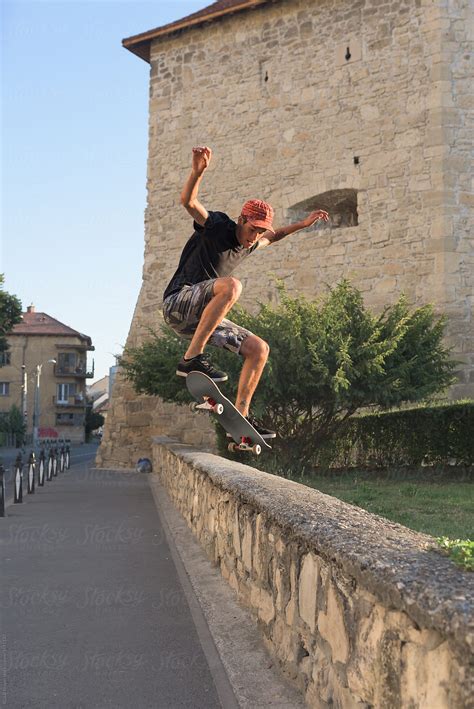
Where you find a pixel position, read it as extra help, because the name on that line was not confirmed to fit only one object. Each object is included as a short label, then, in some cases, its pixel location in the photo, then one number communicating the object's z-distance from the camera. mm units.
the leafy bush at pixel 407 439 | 13844
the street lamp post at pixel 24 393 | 54925
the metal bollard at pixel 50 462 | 20106
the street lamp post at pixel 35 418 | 45812
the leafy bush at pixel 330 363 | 12758
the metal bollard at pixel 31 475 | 15097
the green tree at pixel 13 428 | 55594
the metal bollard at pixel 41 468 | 17661
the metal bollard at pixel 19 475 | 13311
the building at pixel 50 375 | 70812
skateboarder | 4312
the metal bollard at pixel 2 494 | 11172
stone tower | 18266
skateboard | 4637
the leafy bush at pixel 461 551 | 2626
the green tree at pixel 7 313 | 28109
